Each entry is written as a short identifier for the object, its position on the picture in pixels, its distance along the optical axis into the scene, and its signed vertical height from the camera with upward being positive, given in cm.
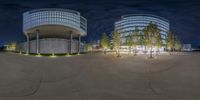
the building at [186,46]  10677 +212
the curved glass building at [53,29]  5371 +875
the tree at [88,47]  7325 +72
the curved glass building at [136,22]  9158 +2027
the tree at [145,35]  3420 +365
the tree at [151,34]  3308 +392
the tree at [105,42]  5029 +264
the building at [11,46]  8026 +135
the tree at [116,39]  3726 +274
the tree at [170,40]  4678 +326
